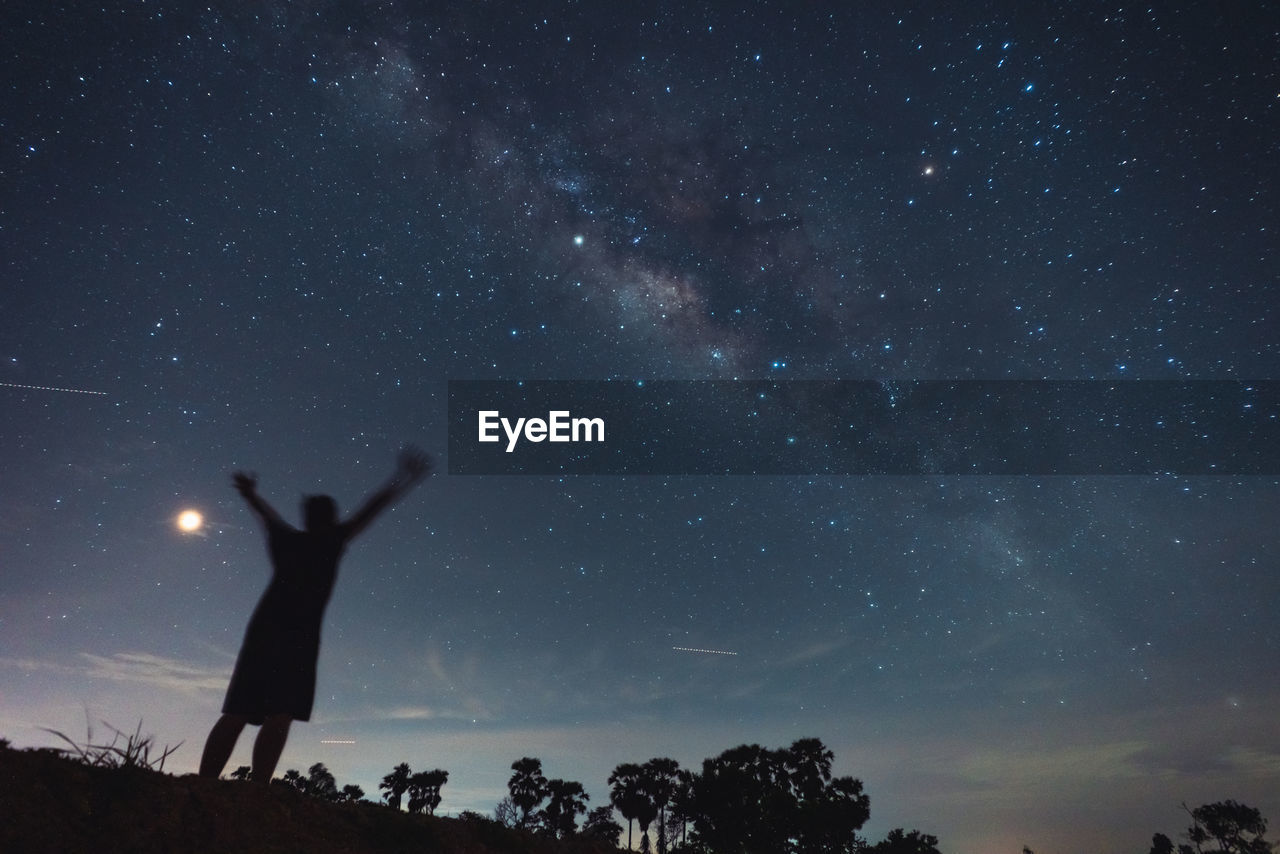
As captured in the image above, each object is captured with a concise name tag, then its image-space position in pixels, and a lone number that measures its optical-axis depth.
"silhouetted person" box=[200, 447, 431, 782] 3.86
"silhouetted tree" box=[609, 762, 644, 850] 49.53
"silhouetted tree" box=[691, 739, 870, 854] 38.78
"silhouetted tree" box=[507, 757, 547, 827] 49.50
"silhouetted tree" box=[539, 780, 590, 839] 48.50
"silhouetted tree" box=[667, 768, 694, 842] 44.53
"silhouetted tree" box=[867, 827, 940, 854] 37.66
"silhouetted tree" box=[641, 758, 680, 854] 49.12
